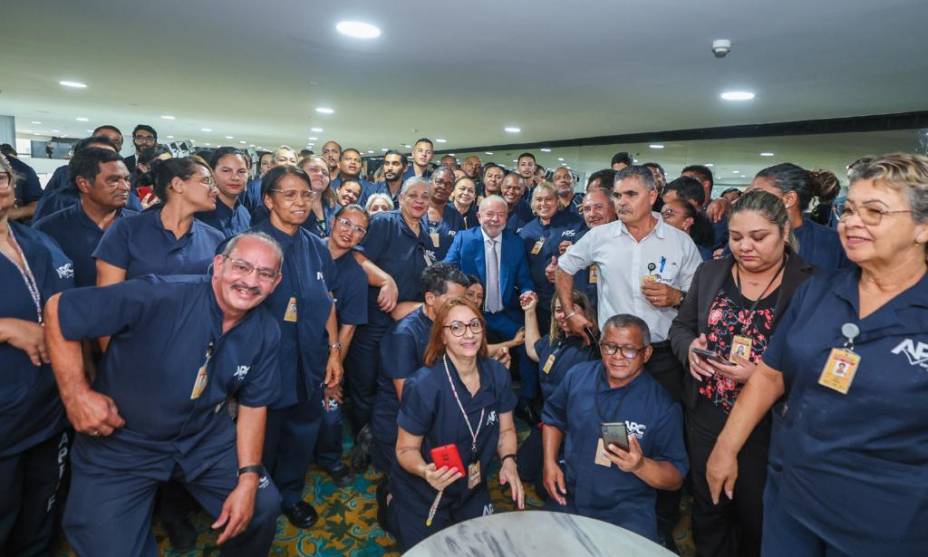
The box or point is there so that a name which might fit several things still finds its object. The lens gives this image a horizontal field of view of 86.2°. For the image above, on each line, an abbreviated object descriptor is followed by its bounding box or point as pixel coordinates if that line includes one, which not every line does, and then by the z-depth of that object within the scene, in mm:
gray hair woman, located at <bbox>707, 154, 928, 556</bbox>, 1206
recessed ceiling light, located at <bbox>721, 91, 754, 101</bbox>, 4789
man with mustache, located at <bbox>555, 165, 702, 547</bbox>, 2461
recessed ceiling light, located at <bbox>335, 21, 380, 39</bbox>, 3426
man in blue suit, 3561
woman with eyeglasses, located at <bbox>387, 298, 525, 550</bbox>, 2043
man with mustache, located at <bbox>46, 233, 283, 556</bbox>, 1679
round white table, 1381
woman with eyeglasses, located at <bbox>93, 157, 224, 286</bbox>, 2119
